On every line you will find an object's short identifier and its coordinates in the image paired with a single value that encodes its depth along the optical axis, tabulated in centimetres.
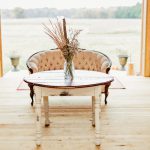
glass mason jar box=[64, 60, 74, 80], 372
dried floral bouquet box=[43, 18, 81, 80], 363
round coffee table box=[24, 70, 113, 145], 340
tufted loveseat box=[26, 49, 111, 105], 554
